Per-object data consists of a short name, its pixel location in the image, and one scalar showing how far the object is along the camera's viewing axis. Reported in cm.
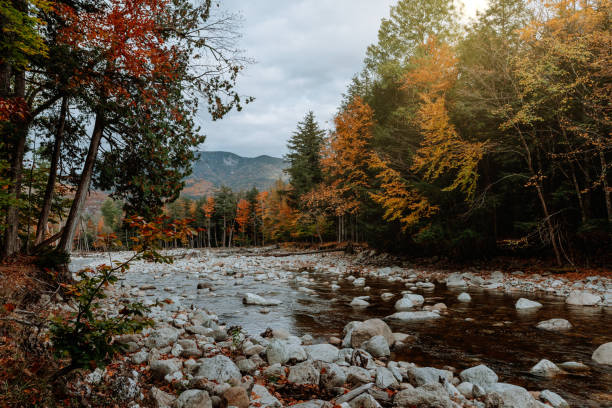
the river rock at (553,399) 359
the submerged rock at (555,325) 647
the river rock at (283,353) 469
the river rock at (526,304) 823
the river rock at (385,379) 391
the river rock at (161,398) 304
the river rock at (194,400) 304
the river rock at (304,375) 403
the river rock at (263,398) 335
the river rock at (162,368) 382
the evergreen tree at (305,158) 3253
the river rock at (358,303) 921
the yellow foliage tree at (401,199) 1535
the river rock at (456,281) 1216
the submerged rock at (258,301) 961
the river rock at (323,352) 487
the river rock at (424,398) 330
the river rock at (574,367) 455
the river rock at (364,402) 324
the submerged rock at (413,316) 759
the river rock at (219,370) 383
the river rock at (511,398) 342
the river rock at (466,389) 383
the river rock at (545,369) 445
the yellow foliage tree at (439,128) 1314
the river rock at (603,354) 474
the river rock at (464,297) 944
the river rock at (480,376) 411
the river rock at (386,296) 1003
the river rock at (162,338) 497
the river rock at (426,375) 398
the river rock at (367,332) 570
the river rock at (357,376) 394
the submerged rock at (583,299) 839
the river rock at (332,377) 396
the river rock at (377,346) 526
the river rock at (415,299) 901
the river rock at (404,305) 856
